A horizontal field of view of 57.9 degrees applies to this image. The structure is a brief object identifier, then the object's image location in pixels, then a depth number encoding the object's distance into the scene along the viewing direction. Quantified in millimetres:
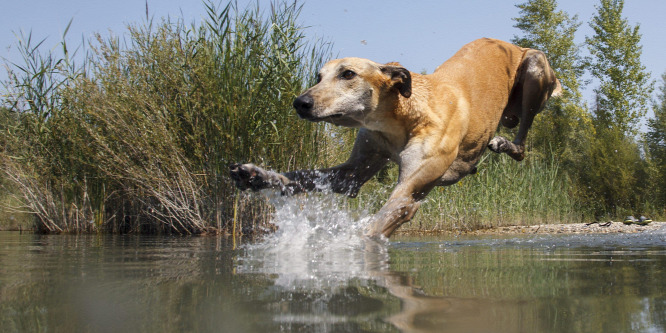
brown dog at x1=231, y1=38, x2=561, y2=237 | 4277
